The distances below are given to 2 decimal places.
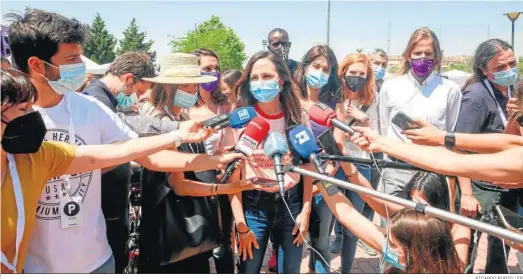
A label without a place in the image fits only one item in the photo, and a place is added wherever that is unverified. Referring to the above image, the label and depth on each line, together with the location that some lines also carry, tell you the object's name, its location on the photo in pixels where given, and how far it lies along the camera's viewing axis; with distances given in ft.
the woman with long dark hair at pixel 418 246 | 5.48
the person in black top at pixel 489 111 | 8.94
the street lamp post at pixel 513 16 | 18.73
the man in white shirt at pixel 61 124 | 5.62
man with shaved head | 13.50
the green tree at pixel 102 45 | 140.77
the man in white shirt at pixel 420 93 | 9.64
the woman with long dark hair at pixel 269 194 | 8.44
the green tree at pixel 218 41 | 122.83
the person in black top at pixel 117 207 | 6.93
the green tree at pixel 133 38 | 166.30
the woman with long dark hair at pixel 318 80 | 10.97
